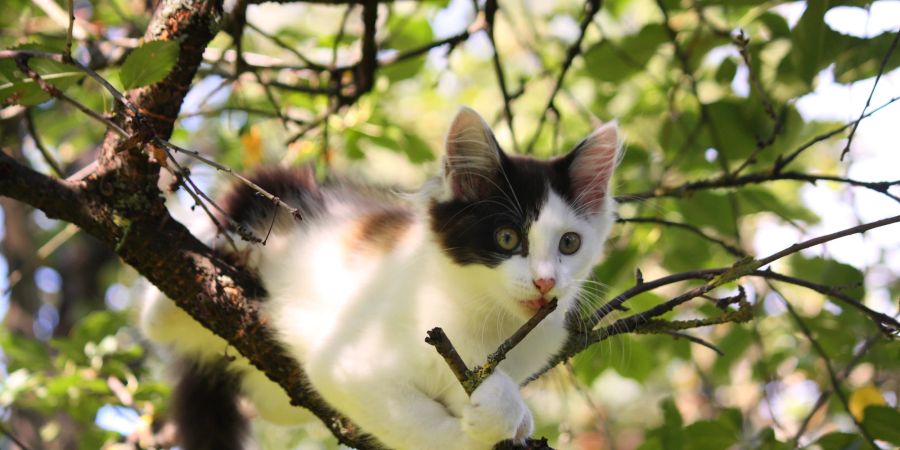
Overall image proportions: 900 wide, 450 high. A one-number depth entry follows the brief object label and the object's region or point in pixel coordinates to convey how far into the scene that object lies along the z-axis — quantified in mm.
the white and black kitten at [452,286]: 1972
